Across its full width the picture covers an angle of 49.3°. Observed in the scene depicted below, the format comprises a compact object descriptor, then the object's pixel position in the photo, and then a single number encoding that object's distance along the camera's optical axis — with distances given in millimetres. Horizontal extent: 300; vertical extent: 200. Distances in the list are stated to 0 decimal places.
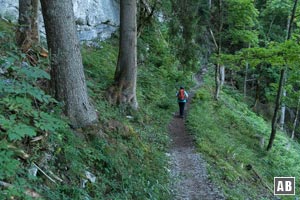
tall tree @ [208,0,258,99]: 19891
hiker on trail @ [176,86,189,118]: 15492
